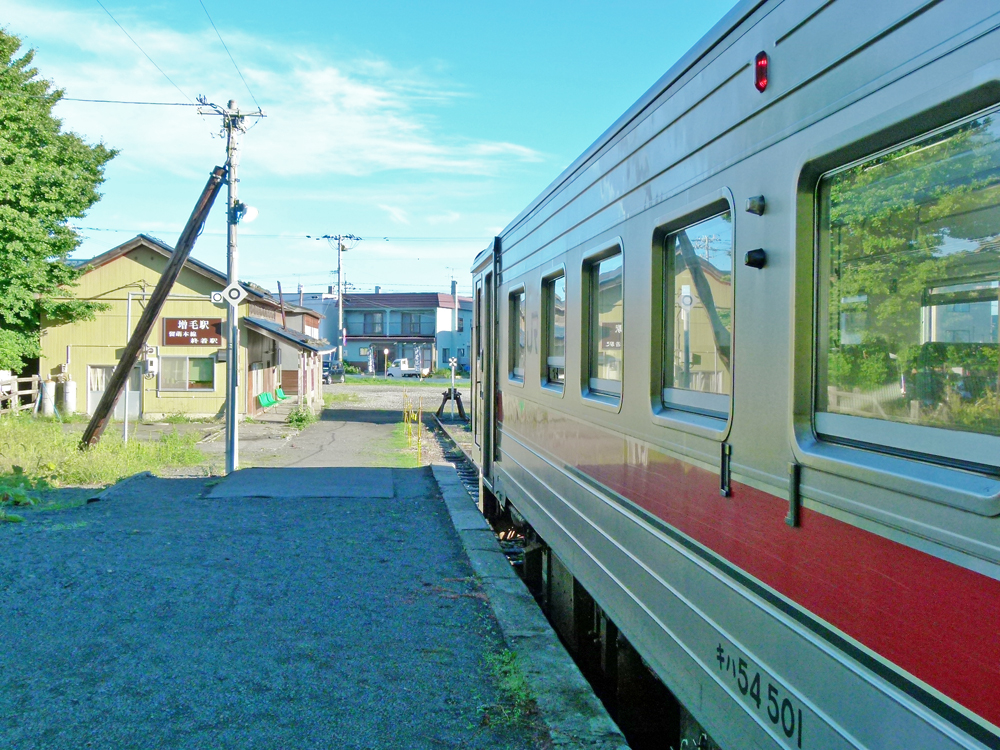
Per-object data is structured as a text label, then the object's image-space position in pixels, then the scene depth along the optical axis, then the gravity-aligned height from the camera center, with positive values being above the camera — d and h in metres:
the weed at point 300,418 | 23.23 -1.70
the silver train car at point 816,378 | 1.75 -0.07
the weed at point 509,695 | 4.13 -1.69
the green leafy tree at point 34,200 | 19.81 +3.62
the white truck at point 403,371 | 61.97 -1.20
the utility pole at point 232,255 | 14.02 +1.66
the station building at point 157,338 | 25.00 +0.47
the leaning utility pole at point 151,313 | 14.20 +0.67
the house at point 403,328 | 67.56 +2.01
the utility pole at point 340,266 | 53.56 +5.40
